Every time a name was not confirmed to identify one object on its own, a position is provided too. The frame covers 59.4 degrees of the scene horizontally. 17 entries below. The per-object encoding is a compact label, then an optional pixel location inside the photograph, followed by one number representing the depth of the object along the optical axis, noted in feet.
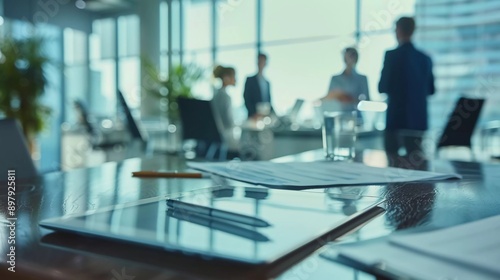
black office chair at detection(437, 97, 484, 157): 9.48
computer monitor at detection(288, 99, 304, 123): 12.97
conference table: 0.82
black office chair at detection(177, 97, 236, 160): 9.82
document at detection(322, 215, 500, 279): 0.77
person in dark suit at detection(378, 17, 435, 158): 8.95
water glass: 2.99
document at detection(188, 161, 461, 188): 1.95
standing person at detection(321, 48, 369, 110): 8.48
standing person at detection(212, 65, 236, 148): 10.98
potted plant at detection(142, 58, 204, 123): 19.50
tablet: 0.89
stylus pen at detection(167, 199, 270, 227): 1.09
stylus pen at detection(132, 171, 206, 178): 2.20
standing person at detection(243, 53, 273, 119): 12.09
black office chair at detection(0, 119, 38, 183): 2.71
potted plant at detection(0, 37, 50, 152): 16.78
